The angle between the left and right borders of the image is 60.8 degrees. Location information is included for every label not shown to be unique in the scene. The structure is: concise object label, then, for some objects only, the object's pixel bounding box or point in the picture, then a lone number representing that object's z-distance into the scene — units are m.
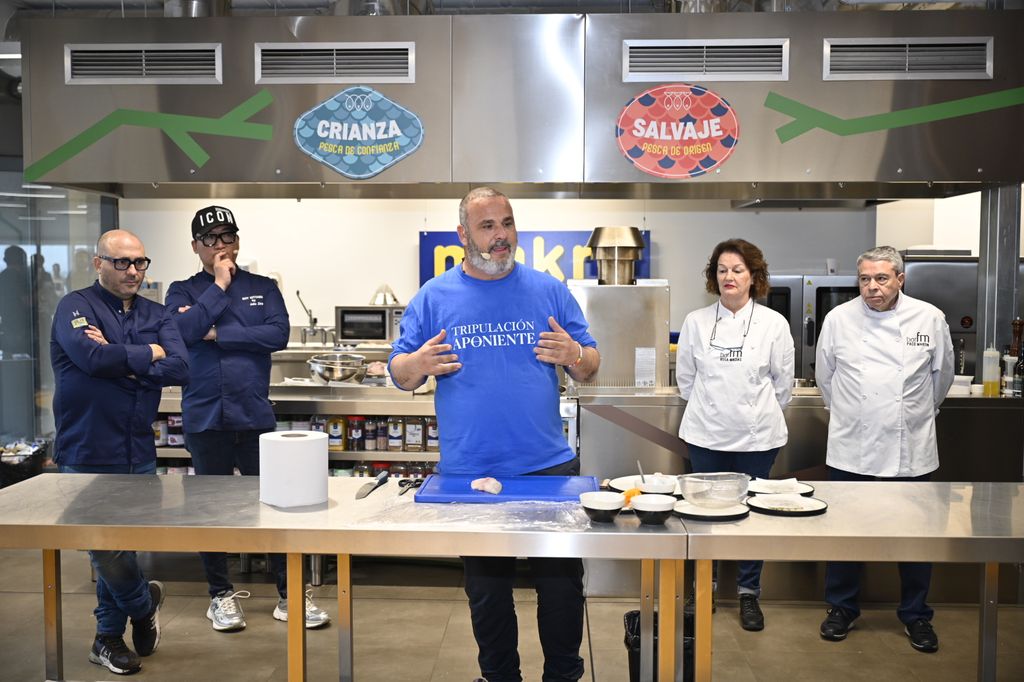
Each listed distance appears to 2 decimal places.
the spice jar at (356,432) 4.60
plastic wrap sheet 2.15
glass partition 6.33
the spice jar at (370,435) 4.59
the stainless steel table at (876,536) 2.11
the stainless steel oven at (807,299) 6.96
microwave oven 7.20
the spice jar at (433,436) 4.57
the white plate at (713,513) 2.24
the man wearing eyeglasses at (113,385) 3.24
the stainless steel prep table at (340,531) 2.10
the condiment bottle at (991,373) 4.28
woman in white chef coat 3.73
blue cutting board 2.38
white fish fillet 2.42
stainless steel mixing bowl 4.65
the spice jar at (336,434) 4.57
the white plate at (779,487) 2.54
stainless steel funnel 4.53
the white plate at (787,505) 2.30
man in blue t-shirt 2.61
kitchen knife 2.47
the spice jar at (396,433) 4.56
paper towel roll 2.33
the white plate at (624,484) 2.53
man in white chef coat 3.61
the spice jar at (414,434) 4.57
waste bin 2.72
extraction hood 4.03
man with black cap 3.78
